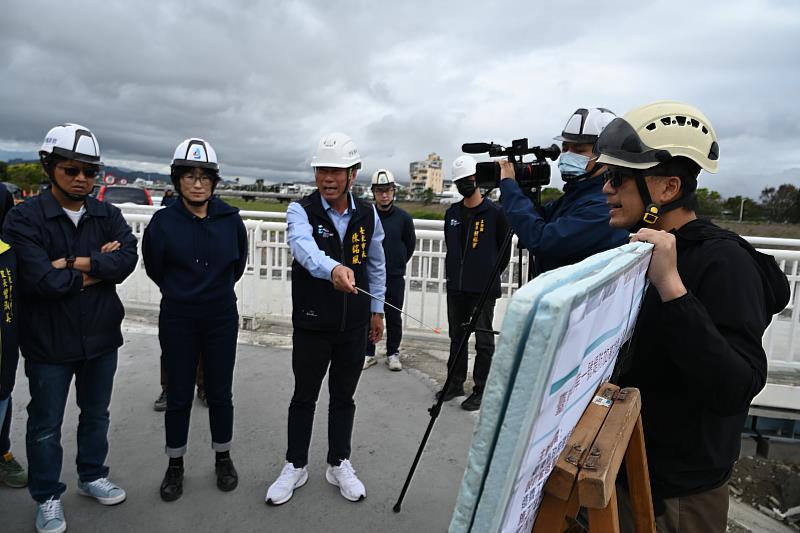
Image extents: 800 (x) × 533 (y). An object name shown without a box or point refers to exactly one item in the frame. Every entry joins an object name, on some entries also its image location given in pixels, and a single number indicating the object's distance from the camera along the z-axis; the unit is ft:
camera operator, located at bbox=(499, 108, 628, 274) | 7.79
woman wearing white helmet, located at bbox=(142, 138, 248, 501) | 9.29
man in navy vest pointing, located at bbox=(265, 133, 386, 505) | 9.12
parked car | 43.03
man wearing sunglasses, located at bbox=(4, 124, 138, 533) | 8.14
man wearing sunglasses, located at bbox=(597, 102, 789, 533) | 4.19
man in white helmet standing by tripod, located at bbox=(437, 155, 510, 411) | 13.99
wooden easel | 3.37
